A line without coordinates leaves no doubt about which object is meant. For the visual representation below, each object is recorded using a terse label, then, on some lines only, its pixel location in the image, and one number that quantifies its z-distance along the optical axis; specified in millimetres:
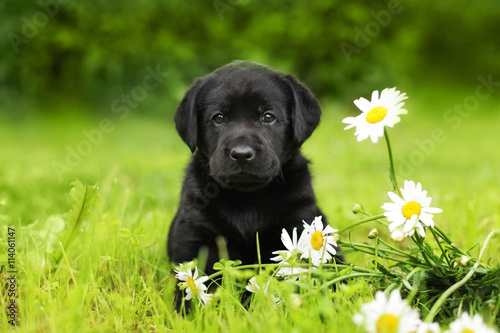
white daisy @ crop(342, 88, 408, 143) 1010
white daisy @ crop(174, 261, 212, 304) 1053
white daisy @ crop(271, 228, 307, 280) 1030
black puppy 1167
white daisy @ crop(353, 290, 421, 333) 927
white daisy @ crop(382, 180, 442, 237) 1023
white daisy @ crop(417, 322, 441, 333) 950
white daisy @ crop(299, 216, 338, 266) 1068
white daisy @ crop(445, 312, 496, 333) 936
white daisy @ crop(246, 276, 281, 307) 1016
